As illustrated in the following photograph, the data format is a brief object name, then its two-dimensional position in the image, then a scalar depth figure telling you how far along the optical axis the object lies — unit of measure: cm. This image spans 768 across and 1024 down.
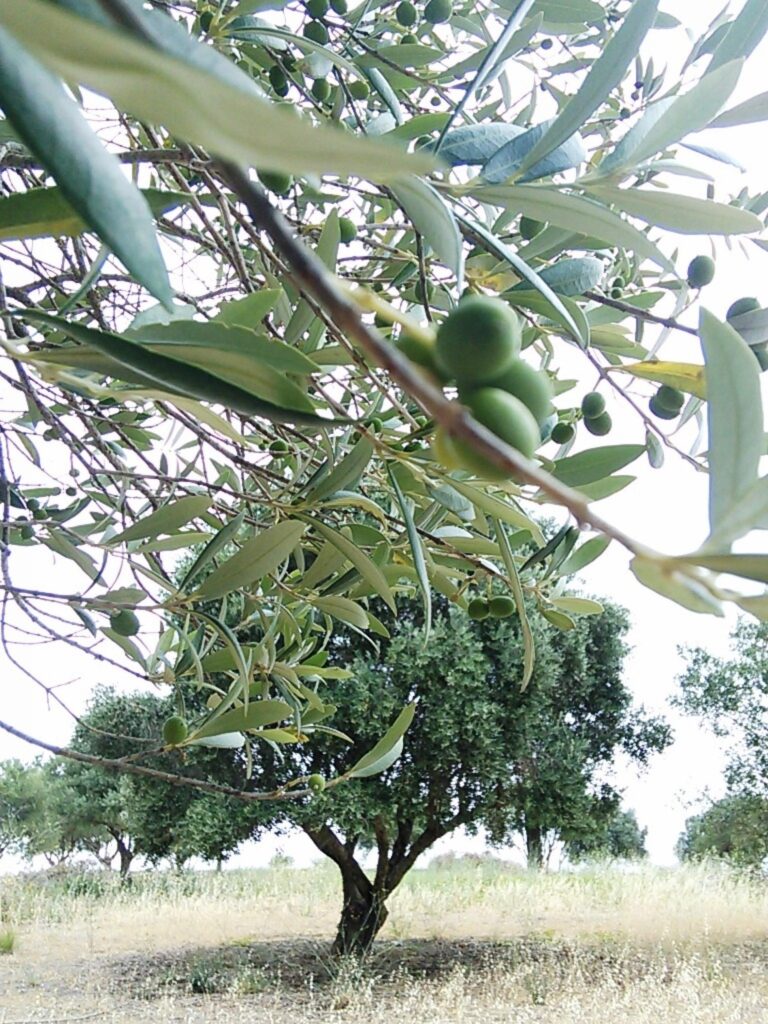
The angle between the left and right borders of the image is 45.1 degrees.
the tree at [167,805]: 641
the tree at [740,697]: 755
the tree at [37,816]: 1134
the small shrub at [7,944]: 628
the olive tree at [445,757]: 630
